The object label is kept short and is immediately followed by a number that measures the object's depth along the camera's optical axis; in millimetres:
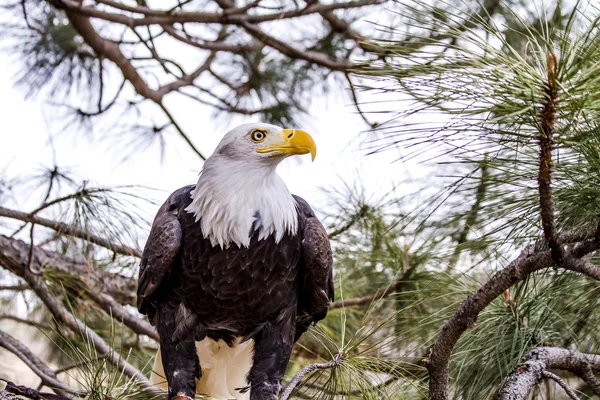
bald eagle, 3410
